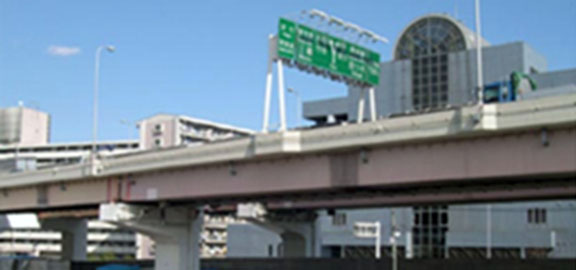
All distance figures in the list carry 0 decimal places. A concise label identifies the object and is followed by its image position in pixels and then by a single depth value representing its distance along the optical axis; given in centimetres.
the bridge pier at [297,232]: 5978
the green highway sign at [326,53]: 3669
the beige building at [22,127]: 17612
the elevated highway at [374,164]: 2362
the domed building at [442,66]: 8606
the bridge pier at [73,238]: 6931
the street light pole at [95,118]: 4812
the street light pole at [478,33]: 2909
